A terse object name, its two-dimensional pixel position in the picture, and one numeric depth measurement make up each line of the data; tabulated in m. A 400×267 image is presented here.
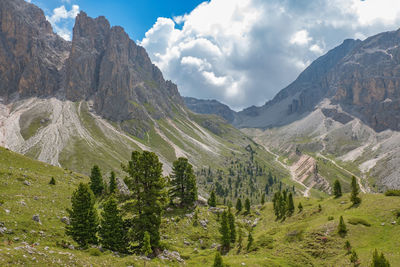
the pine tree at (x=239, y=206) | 84.80
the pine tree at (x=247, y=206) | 79.19
